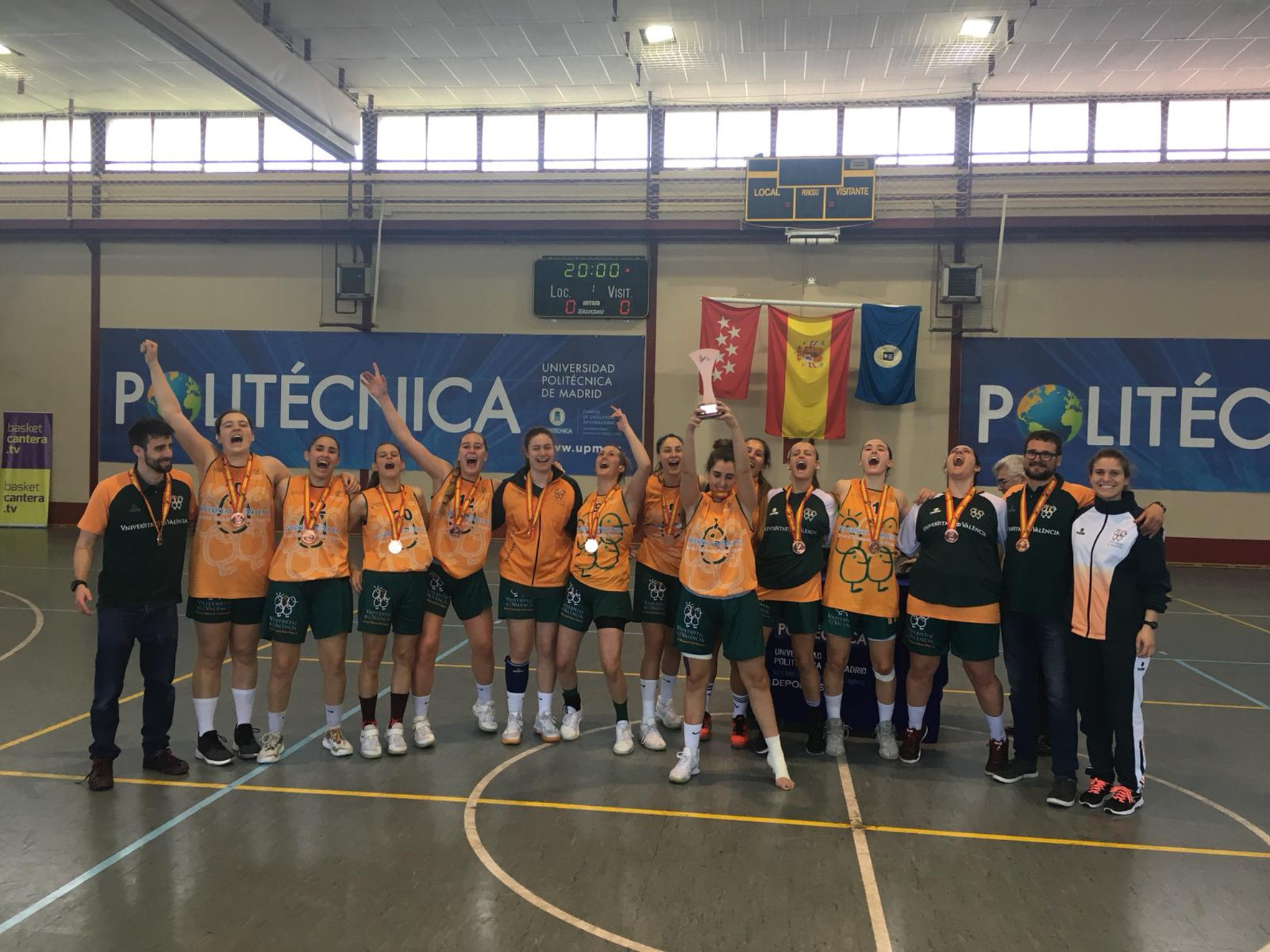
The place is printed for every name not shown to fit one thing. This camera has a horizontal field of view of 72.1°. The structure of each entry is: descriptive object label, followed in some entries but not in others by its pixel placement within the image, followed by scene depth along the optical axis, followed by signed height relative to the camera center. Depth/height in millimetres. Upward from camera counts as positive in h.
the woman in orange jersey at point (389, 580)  4953 -717
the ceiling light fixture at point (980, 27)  11938 +6153
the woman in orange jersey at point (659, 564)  5211 -619
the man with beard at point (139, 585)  4441 -702
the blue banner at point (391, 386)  15727 +1267
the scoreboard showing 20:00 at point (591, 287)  15445 +3088
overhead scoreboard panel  14055 +4467
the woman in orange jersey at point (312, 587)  4762 -743
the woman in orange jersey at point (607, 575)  5125 -680
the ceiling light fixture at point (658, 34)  12390 +6171
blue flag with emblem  14633 +1922
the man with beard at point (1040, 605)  4598 -714
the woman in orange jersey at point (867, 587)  5043 -701
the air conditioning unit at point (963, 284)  14297 +3048
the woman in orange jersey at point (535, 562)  5238 -620
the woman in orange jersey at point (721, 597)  4648 -720
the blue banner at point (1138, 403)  14312 +1156
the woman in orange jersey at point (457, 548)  5168 -544
